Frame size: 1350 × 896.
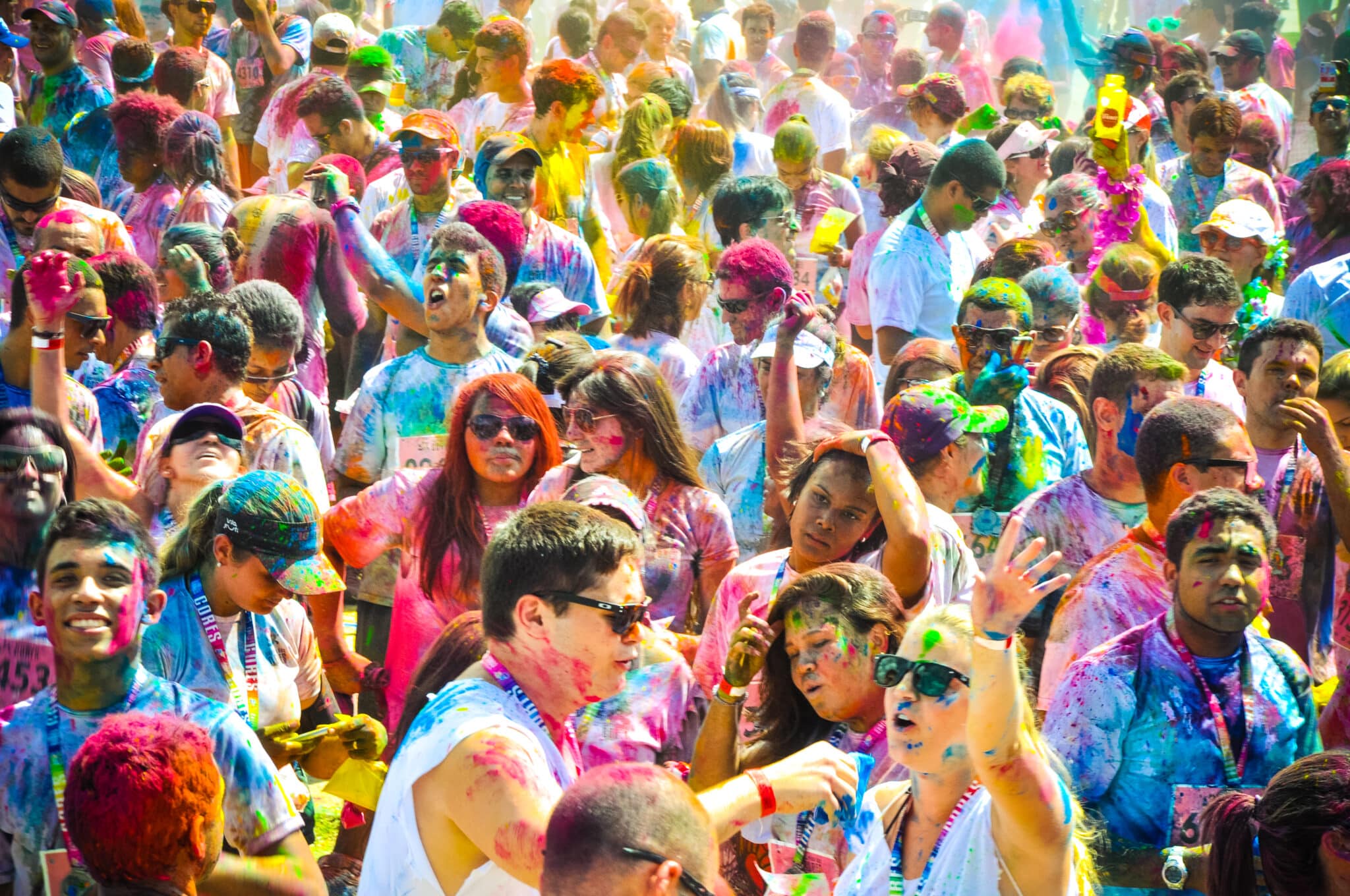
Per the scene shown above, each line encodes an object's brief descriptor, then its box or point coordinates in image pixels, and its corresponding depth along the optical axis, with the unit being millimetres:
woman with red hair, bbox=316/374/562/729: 8883
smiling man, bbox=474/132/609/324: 14039
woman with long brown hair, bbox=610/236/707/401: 12445
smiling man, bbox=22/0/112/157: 18094
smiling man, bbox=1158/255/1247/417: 11492
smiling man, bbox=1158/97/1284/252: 17375
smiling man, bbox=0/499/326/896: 5777
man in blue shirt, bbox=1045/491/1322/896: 6992
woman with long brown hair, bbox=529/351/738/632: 9008
